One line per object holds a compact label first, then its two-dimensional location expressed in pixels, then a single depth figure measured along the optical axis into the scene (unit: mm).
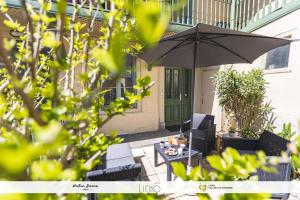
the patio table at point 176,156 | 2994
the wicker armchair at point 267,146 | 2447
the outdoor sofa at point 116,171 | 2235
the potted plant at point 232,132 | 4605
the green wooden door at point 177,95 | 6707
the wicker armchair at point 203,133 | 4122
